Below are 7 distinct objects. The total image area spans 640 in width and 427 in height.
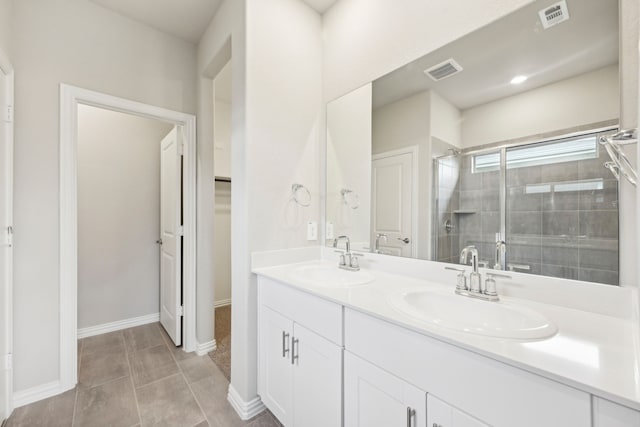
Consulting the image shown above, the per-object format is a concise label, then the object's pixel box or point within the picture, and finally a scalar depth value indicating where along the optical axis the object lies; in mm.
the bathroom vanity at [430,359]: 581
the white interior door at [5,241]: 1478
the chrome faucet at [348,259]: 1607
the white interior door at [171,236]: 2324
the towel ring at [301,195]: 1795
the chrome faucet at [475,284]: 1031
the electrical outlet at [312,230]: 1883
